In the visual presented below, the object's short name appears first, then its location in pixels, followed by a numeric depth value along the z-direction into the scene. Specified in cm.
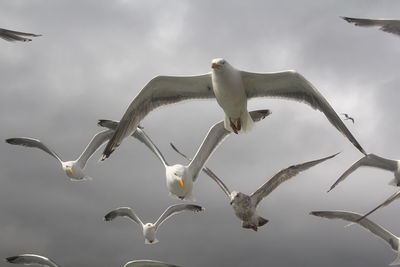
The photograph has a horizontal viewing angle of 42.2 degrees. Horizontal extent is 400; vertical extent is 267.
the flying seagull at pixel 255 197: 1268
